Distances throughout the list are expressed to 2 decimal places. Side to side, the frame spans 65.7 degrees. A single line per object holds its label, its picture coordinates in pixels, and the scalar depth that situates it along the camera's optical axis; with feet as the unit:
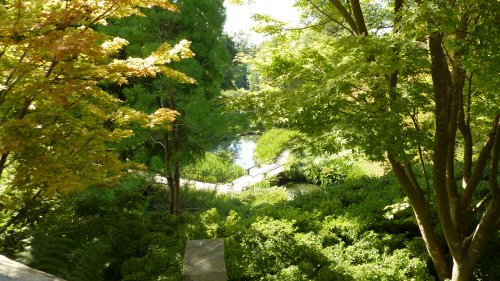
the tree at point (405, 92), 9.77
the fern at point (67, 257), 12.03
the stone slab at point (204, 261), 9.60
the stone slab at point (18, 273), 7.62
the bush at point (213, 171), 49.28
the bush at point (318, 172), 41.16
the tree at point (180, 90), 27.07
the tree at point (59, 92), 10.20
